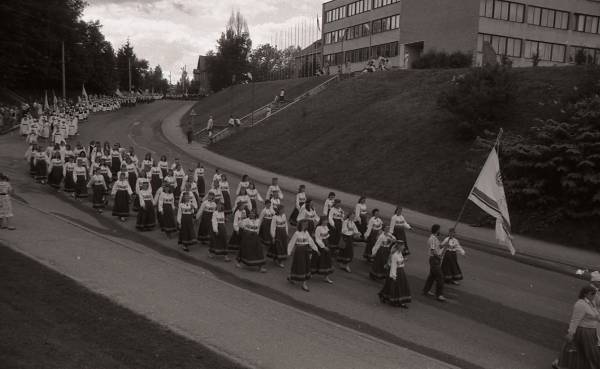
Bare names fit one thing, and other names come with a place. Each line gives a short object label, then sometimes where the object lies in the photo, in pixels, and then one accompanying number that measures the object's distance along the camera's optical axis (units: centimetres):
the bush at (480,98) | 2816
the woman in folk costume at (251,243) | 1434
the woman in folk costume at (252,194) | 1879
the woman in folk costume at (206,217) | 1616
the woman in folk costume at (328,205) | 1761
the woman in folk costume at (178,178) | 2169
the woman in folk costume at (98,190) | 1972
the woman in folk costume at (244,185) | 1840
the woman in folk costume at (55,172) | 2273
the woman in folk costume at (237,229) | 1485
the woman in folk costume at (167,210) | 1691
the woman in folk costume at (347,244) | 1525
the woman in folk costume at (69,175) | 2195
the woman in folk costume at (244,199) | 1742
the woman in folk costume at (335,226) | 1631
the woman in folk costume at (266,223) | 1608
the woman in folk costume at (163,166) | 2230
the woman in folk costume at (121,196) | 1858
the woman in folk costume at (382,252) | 1431
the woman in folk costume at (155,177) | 2158
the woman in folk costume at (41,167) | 2375
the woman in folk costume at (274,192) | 1886
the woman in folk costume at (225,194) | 2045
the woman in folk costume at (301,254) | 1337
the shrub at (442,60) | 4456
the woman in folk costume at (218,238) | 1515
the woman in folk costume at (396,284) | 1242
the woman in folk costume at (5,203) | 1550
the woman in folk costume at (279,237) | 1512
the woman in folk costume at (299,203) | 1925
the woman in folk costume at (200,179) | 2305
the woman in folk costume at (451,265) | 1438
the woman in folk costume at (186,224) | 1584
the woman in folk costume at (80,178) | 2131
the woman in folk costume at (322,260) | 1406
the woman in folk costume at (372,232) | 1596
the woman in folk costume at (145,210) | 1736
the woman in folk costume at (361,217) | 1756
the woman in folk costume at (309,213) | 1619
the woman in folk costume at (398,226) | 1633
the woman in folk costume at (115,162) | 2478
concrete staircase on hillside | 4484
